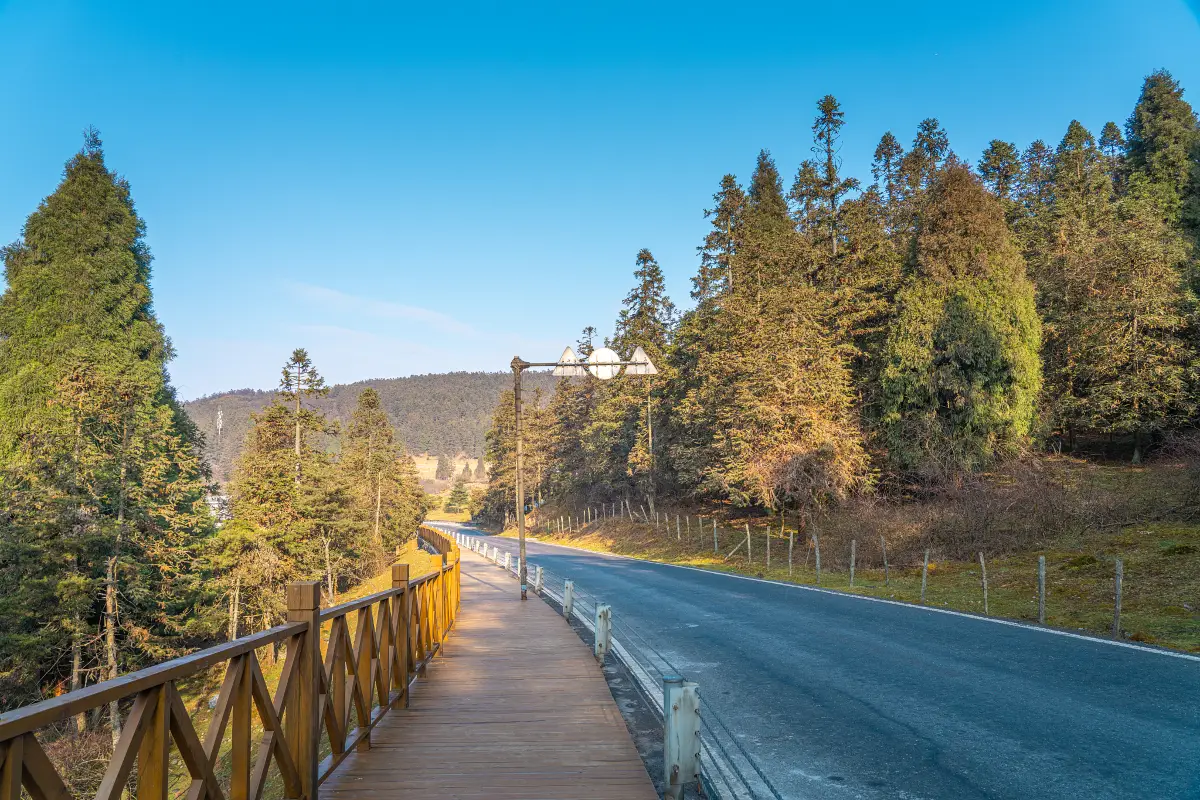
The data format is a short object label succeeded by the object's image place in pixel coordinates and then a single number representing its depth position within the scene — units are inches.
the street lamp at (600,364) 607.8
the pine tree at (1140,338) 1019.9
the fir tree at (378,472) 2022.6
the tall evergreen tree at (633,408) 1631.4
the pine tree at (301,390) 1380.4
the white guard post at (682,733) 182.2
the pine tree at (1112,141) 2202.3
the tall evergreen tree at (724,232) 1582.2
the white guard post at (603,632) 371.2
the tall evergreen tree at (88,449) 697.0
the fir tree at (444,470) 7628.0
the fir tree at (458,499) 5477.4
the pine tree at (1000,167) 2027.6
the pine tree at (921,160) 1989.4
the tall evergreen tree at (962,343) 1003.9
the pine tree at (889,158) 2230.8
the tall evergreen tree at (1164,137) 1566.2
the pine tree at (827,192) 1376.7
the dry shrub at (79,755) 506.0
